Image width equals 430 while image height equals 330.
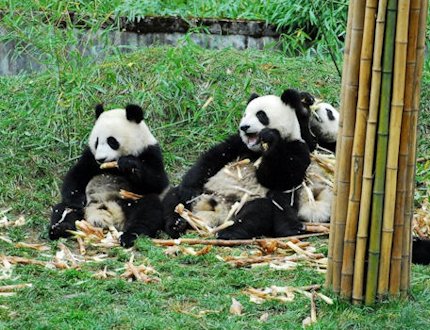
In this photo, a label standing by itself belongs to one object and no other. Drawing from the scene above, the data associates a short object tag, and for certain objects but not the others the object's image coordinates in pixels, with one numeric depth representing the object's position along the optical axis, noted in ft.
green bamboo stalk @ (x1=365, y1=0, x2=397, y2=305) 29.76
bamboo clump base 29.78
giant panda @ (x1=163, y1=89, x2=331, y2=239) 44.14
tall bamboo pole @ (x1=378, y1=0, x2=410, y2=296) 29.55
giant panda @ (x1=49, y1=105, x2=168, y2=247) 46.76
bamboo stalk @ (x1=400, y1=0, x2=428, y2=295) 30.04
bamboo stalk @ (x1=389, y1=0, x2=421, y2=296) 29.73
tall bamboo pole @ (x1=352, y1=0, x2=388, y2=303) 29.68
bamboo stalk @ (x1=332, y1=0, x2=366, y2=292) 30.17
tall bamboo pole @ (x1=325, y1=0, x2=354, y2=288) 30.58
